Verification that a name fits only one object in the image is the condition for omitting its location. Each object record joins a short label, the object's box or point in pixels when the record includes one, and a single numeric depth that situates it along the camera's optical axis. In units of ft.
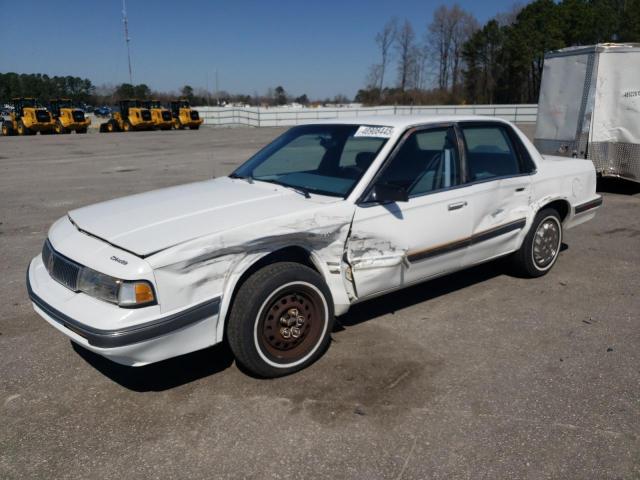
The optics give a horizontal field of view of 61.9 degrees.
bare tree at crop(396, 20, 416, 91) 222.69
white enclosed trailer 30.71
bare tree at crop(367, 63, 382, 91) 226.17
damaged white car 9.45
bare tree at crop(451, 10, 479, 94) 230.68
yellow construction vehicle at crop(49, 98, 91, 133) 106.01
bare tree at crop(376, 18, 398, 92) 223.51
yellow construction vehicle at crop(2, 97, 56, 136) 102.73
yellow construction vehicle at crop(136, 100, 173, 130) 115.96
